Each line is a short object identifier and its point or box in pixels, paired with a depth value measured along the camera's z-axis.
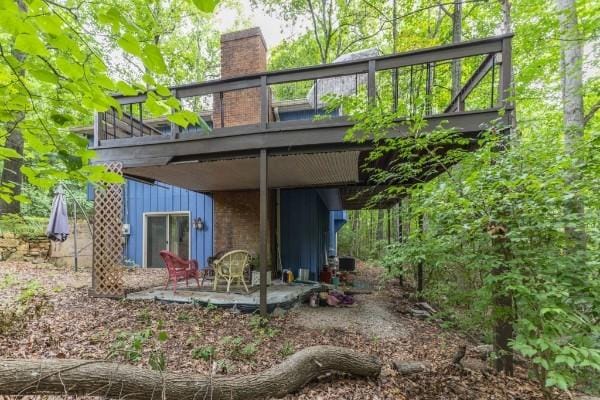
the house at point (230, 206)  8.03
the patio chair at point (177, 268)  5.97
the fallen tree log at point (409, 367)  3.37
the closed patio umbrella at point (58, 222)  7.27
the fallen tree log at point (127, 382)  2.20
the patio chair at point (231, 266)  6.06
